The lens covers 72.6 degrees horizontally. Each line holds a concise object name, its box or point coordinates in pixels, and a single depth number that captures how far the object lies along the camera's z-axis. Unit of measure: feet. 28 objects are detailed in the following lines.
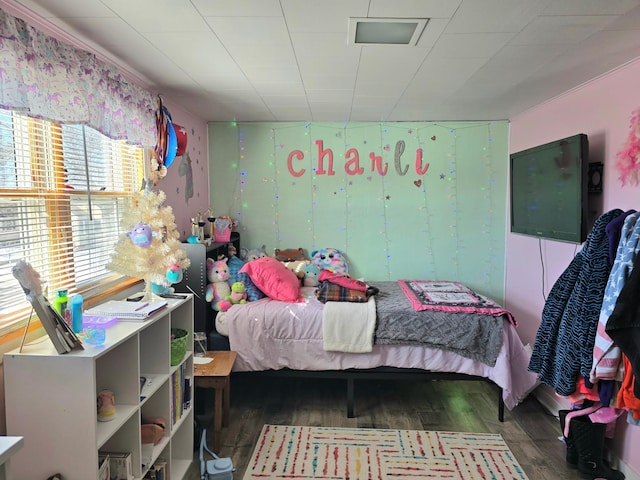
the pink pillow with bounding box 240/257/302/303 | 10.62
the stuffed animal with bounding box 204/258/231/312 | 10.35
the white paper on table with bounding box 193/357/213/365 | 9.26
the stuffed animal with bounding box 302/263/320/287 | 12.77
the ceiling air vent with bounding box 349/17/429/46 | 6.11
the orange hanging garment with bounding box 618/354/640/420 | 6.23
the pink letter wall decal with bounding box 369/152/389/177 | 13.92
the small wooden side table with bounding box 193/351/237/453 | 8.47
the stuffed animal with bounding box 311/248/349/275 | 13.80
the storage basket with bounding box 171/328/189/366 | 7.39
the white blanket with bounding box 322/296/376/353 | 9.70
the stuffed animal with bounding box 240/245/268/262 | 13.61
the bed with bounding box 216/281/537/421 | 9.62
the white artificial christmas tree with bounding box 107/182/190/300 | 7.38
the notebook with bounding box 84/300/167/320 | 6.35
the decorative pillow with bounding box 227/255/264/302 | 10.71
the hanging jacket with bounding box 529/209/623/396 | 6.77
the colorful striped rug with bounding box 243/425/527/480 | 7.89
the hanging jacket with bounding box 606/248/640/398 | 5.91
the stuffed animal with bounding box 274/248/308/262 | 13.88
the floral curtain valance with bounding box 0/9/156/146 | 5.10
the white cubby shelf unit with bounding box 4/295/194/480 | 5.00
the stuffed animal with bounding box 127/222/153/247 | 7.23
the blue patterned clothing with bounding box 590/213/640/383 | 6.26
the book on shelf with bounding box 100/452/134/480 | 5.79
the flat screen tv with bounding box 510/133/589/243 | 8.46
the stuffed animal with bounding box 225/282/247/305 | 10.46
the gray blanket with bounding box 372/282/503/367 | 9.57
